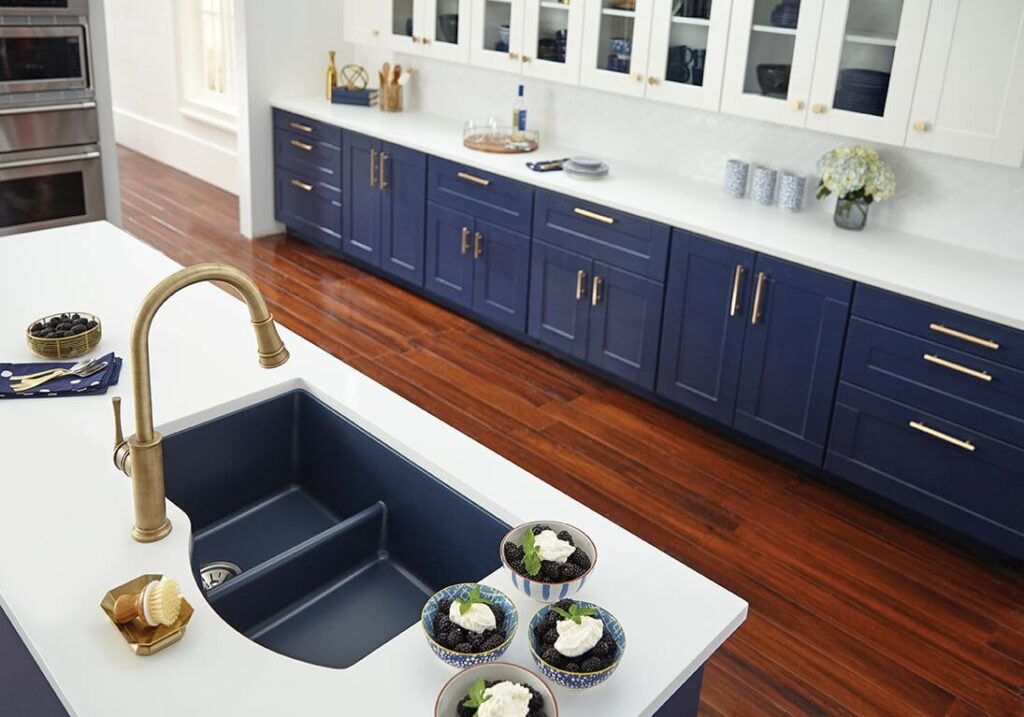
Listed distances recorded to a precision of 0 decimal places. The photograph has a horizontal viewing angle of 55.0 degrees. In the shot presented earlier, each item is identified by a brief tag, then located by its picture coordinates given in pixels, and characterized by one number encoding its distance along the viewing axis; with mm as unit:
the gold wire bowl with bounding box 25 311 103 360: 2342
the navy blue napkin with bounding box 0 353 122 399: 2223
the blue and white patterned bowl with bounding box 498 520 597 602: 1609
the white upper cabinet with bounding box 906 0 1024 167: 3207
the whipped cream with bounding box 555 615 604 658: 1468
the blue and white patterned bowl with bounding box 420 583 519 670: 1475
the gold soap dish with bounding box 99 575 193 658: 1521
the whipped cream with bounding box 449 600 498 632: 1511
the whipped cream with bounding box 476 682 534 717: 1350
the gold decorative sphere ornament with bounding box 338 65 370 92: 5887
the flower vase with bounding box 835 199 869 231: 3838
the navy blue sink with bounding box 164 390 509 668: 1932
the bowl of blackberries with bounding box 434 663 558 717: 1362
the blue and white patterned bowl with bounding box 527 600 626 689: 1448
